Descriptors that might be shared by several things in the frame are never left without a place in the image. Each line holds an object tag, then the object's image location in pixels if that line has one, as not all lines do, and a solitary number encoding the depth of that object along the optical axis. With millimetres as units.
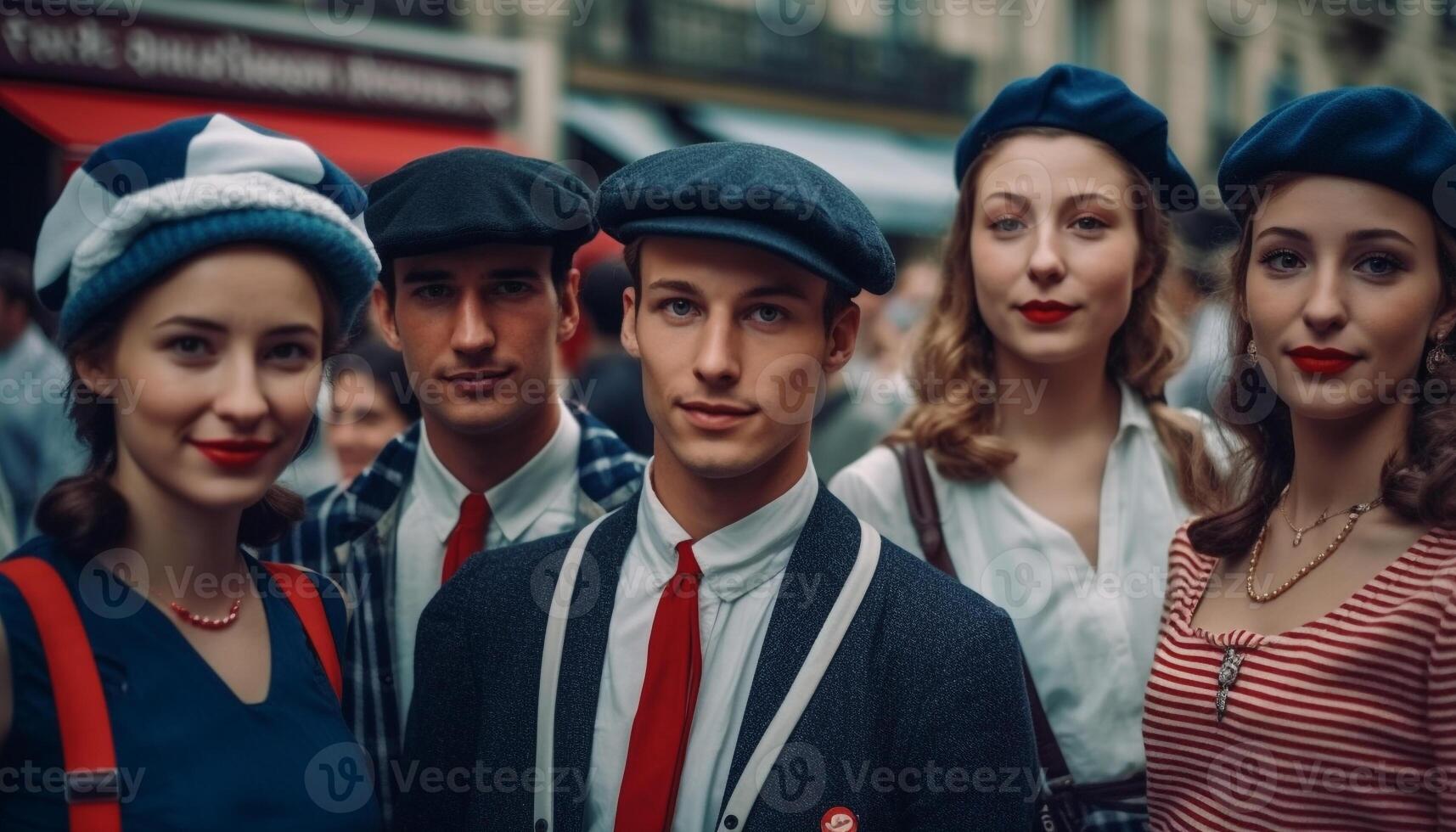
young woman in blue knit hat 1758
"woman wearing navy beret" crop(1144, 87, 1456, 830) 1887
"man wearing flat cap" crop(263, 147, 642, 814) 2604
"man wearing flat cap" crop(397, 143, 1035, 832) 2006
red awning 8695
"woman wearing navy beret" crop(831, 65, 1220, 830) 2725
